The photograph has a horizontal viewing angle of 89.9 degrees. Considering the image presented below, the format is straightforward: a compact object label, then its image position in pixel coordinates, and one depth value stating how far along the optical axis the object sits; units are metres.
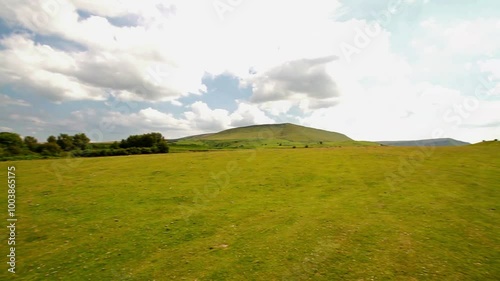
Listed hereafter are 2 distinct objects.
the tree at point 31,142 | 86.76
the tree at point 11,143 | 78.85
